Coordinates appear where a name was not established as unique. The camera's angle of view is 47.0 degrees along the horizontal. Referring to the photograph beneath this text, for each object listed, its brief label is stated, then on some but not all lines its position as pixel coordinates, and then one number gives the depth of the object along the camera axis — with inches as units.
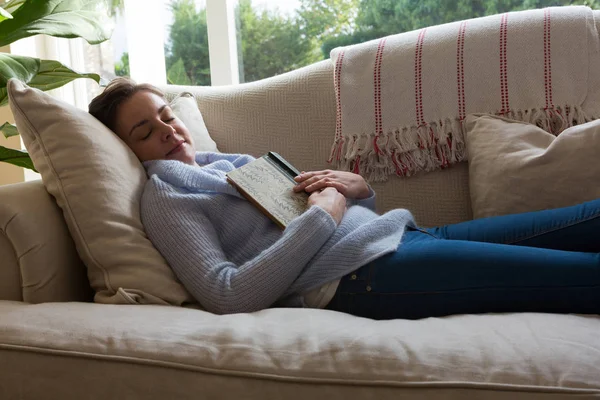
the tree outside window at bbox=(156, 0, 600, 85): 103.3
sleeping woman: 48.5
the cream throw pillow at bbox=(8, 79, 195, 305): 53.0
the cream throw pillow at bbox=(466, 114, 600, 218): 63.2
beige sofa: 37.2
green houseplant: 68.9
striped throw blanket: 70.1
